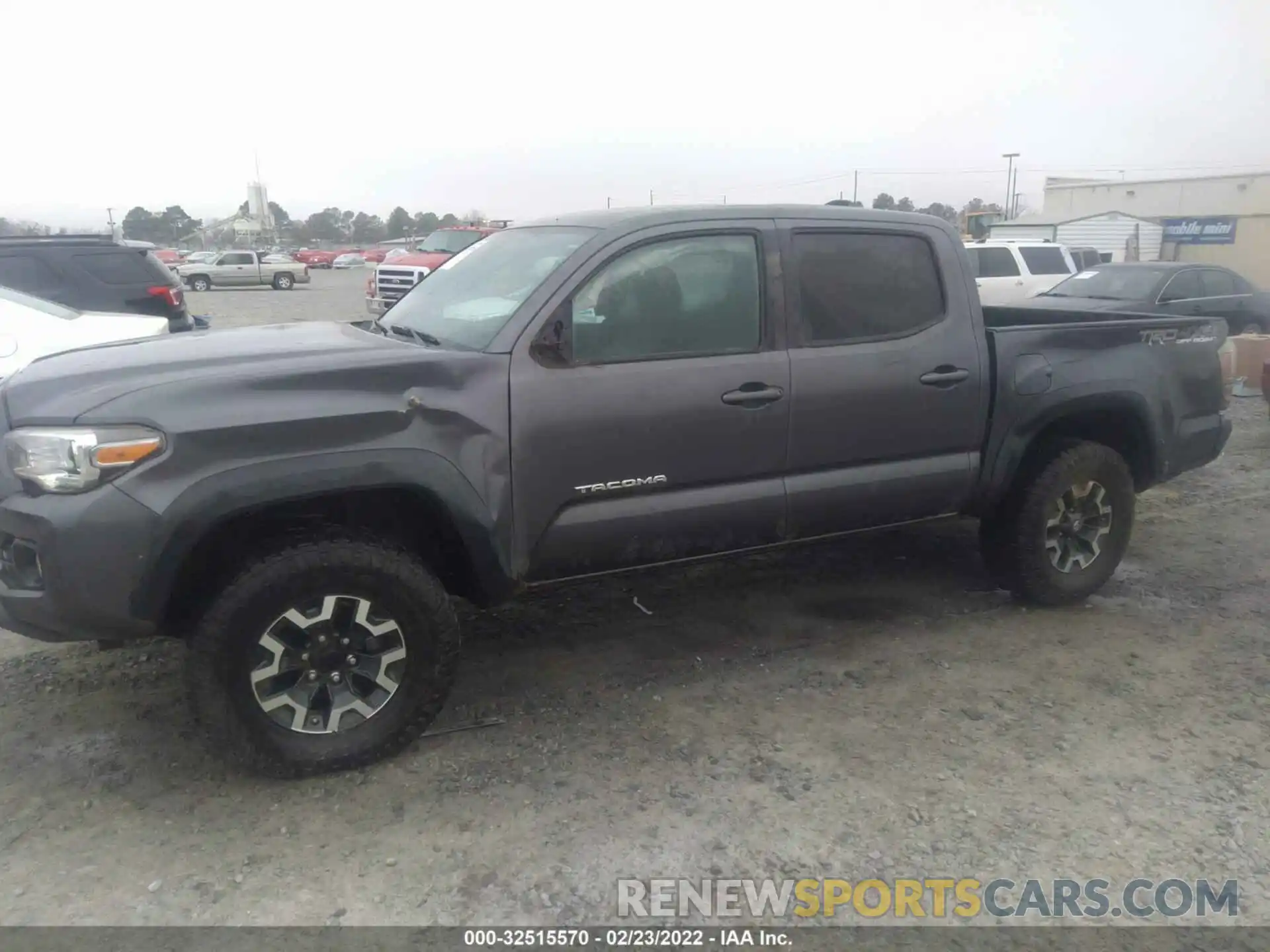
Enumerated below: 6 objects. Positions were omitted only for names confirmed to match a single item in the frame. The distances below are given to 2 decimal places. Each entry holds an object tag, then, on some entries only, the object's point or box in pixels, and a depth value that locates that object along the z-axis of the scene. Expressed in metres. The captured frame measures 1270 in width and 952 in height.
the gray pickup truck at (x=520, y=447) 3.09
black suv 8.68
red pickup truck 17.67
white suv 16.50
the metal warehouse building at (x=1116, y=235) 37.16
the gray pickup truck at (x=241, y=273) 37.84
